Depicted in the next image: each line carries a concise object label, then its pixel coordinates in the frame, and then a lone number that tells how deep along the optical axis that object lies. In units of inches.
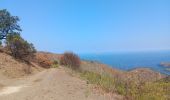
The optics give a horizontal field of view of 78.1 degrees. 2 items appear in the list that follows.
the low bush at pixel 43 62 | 564.7
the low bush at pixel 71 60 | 451.6
